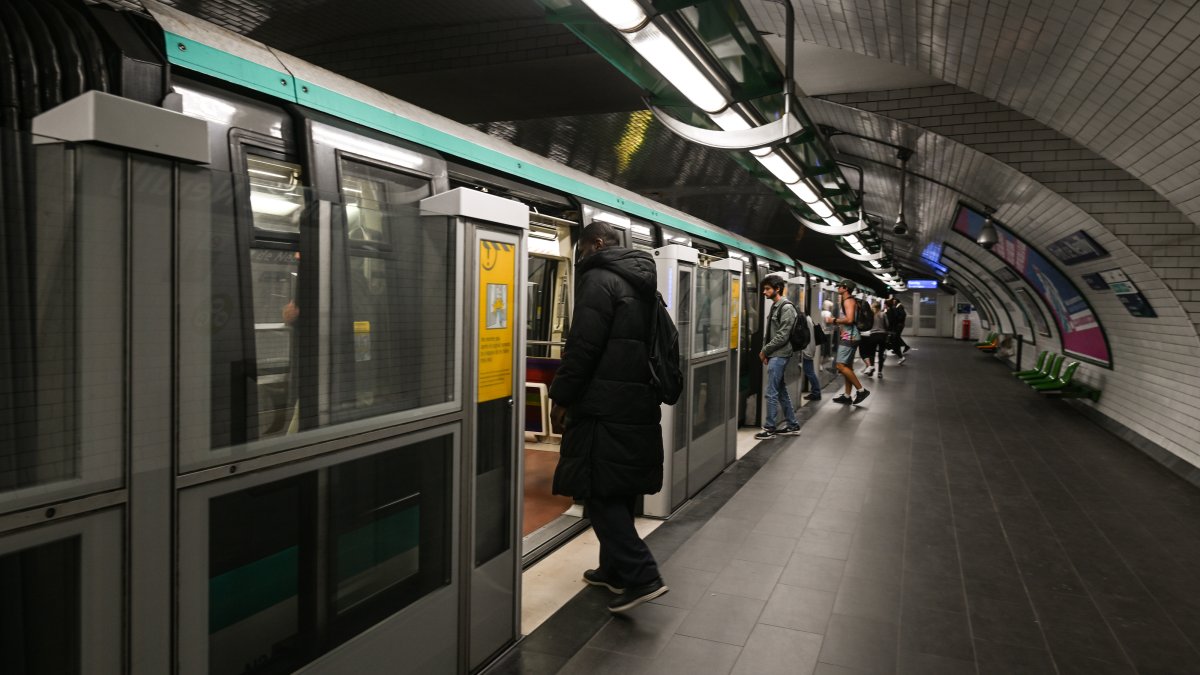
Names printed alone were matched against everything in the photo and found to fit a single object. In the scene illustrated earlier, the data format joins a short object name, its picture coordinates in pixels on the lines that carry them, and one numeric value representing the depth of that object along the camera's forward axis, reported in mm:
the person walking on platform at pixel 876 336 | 13047
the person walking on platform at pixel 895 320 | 17547
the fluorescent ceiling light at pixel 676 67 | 2947
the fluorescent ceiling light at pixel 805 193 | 6484
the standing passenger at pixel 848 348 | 10188
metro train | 1503
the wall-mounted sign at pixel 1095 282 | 7875
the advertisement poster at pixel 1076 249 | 7250
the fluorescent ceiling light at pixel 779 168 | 5352
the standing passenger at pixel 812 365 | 10633
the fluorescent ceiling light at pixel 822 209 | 7496
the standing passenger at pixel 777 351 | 7547
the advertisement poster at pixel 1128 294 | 7035
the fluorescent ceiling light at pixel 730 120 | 4113
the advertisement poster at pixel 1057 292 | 9336
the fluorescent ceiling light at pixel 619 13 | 2580
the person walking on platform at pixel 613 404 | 3117
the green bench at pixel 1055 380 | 9836
